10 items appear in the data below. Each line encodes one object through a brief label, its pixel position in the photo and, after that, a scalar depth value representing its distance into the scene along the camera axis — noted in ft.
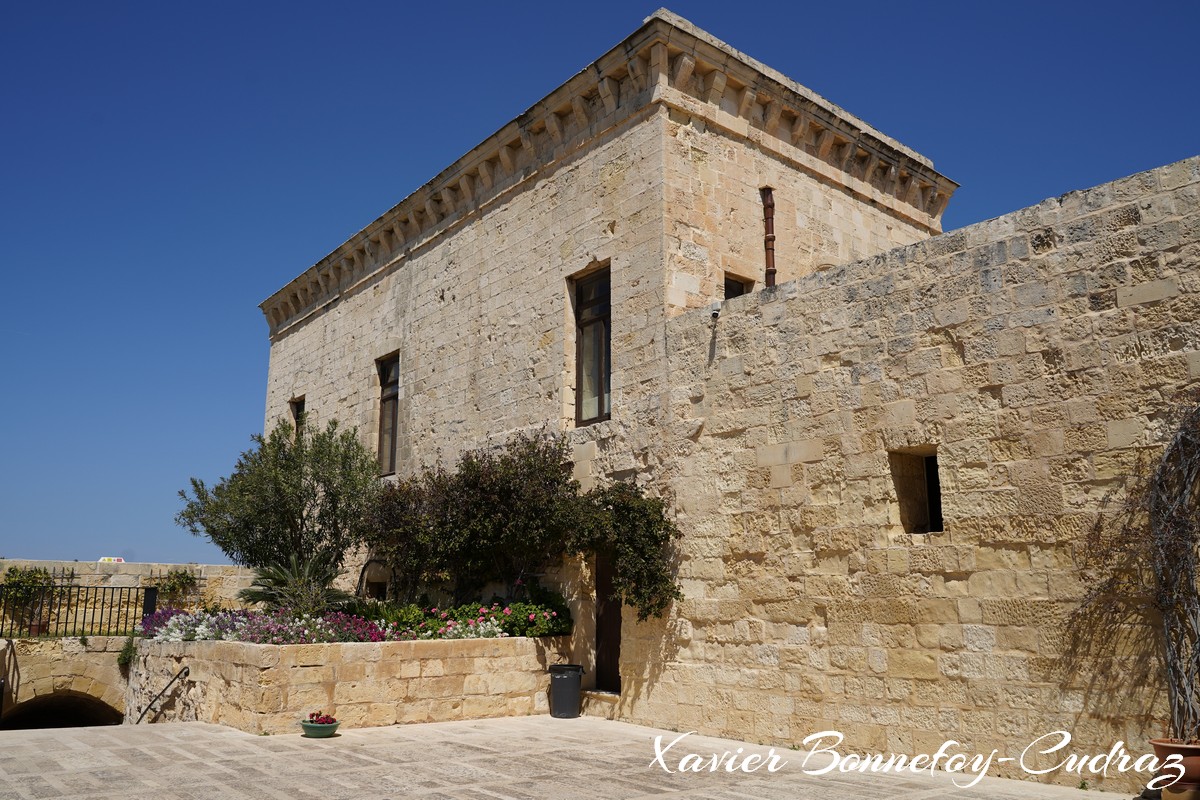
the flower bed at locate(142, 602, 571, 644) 30.58
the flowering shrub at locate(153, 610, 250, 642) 32.68
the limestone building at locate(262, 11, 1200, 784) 21.21
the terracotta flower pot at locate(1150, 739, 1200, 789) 17.02
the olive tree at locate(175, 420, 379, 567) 42.11
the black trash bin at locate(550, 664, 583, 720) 32.07
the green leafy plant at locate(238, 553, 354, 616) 37.55
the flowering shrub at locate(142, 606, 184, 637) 39.55
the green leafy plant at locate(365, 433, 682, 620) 30.37
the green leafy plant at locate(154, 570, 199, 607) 50.83
